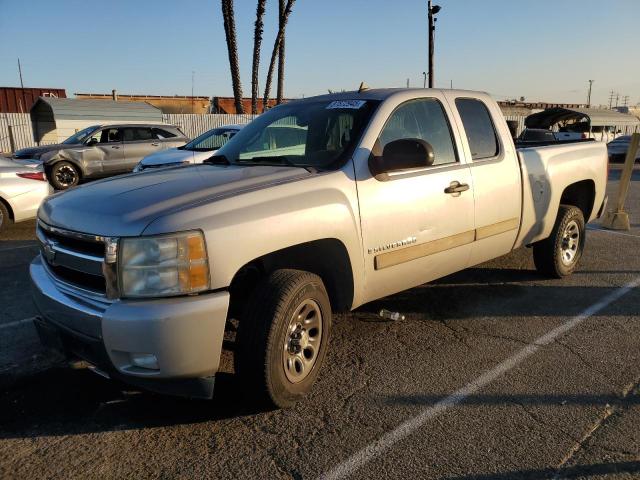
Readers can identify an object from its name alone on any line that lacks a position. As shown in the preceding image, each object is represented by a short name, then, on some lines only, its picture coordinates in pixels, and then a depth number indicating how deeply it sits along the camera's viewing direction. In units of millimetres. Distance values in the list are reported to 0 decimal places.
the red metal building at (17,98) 36562
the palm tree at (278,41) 28353
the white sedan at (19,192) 8156
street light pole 23281
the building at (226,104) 44875
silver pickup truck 2676
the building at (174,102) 45369
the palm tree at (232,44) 25281
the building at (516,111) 36256
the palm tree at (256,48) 26638
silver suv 13680
